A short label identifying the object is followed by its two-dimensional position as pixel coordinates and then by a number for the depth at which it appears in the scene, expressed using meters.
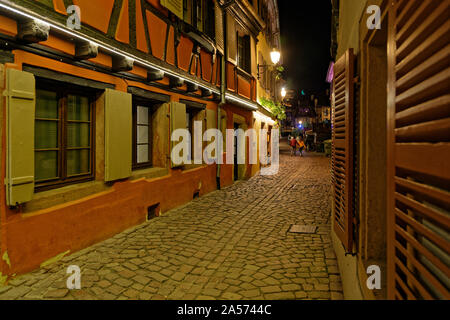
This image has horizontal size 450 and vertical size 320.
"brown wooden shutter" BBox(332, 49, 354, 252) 2.94
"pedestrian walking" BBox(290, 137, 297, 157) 27.91
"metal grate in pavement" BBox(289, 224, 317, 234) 5.59
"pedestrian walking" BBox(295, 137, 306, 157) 27.27
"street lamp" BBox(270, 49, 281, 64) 13.74
